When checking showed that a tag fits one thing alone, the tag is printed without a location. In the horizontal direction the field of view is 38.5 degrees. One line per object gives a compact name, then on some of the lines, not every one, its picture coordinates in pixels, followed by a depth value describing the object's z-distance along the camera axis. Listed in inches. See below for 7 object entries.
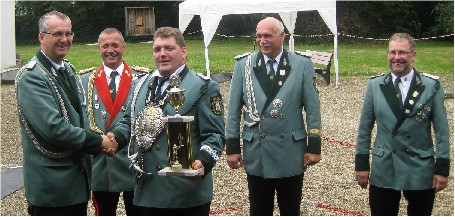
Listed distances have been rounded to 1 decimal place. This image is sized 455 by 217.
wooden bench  613.0
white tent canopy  497.4
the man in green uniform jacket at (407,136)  154.1
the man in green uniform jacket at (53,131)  135.1
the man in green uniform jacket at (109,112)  175.3
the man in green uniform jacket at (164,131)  132.6
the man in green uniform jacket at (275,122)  170.2
